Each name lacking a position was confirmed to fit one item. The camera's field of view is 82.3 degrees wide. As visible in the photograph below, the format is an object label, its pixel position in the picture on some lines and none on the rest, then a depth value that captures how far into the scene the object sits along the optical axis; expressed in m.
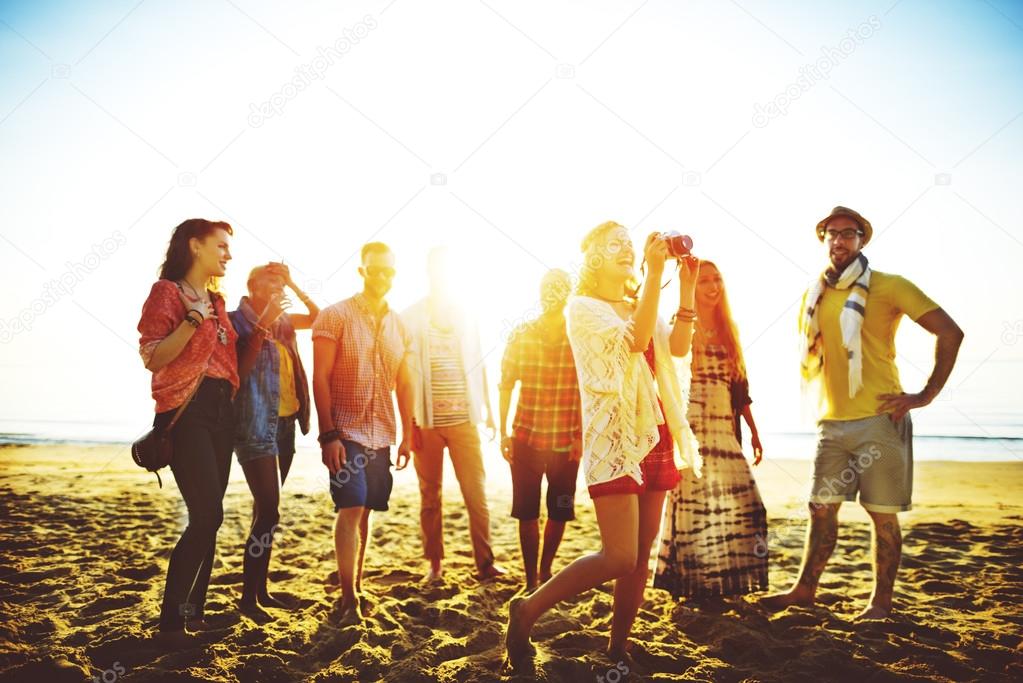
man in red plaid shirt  3.84
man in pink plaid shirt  3.46
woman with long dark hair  2.90
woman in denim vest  3.49
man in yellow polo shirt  3.41
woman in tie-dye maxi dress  3.76
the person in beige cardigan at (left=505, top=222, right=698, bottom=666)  2.52
